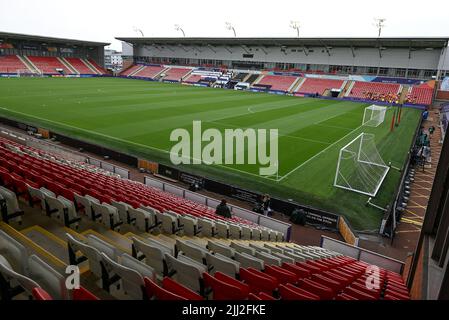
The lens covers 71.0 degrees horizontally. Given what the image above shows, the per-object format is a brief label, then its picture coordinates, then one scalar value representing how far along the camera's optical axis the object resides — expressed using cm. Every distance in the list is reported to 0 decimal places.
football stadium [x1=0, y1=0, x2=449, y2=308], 453
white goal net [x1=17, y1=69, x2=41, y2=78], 6394
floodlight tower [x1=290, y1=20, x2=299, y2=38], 6893
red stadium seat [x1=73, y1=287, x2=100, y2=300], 320
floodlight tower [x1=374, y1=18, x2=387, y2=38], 6019
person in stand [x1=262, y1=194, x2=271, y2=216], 1436
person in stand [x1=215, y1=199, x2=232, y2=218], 1201
